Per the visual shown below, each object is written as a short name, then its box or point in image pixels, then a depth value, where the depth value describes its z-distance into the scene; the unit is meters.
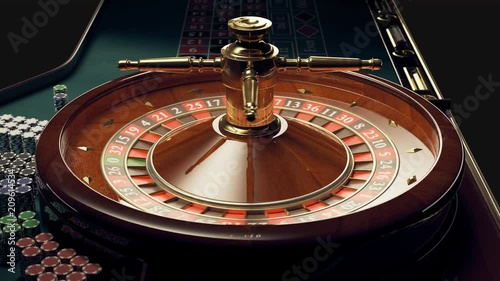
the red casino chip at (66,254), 2.28
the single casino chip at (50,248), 2.32
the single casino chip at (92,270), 2.22
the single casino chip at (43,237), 2.36
